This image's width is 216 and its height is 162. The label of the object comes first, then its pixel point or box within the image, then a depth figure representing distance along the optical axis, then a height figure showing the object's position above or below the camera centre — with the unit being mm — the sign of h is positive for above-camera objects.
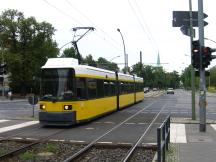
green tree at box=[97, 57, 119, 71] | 19238 +1295
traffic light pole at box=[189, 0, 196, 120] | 16393 +500
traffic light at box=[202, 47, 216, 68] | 13289 +1248
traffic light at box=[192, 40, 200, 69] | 13311 +1335
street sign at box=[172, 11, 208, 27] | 15852 +3337
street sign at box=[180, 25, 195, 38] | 16411 +2841
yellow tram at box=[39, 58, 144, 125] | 13935 -171
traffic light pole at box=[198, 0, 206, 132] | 13267 +273
